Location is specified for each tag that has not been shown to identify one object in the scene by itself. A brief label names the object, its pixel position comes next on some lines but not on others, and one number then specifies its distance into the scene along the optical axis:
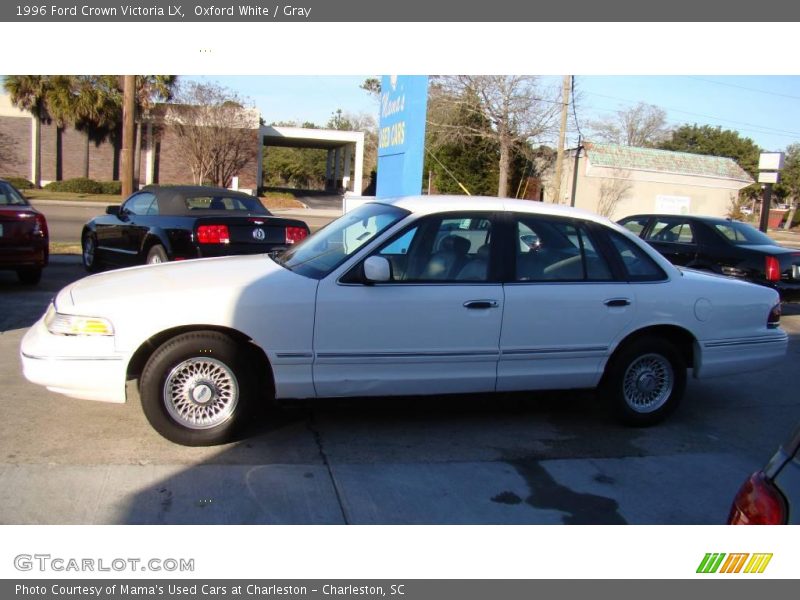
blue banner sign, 10.70
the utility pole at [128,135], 21.80
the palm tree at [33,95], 35.94
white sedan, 4.44
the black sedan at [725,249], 10.04
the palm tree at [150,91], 35.41
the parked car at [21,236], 9.31
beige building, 35.38
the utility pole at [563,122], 28.11
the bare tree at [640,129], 66.69
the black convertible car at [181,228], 8.79
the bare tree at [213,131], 37.78
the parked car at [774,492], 2.15
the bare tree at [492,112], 34.12
